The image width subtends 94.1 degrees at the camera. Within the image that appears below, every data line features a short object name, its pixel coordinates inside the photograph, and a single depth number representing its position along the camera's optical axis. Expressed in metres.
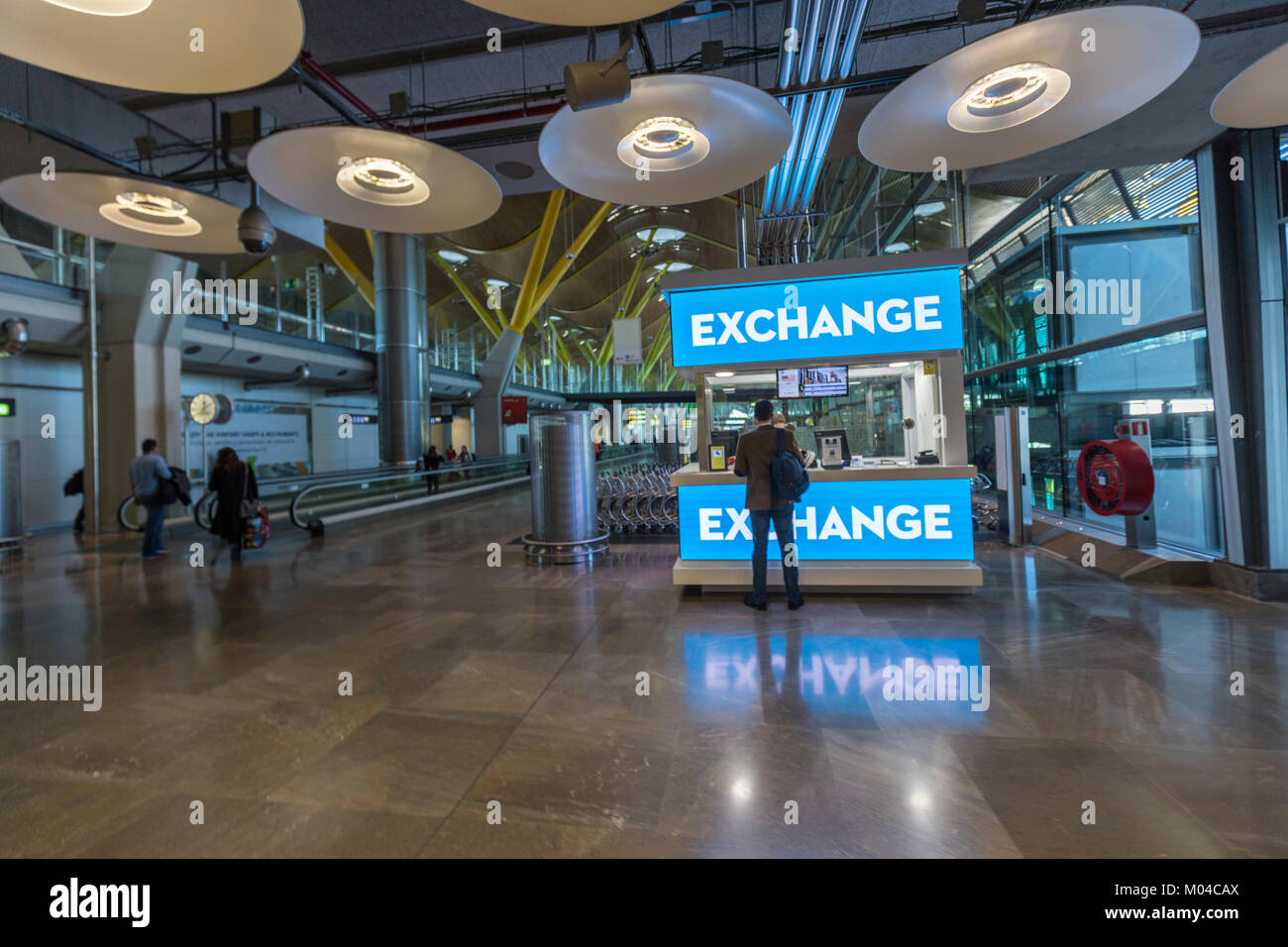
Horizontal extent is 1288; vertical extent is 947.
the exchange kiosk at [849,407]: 5.64
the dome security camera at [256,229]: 5.94
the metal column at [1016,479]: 8.31
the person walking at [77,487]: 11.48
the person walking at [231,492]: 8.33
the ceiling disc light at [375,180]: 4.04
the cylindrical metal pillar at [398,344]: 16.97
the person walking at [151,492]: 8.72
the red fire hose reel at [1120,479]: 6.35
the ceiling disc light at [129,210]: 4.91
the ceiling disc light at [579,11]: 2.62
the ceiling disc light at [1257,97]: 3.28
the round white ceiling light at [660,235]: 31.61
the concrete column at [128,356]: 11.19
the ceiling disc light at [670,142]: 3.66
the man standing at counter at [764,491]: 5.25
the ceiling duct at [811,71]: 4.78
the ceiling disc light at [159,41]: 2.62
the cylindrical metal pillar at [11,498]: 9.13
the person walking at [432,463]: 16.75
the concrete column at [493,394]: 24.67
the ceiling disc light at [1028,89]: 3.18
